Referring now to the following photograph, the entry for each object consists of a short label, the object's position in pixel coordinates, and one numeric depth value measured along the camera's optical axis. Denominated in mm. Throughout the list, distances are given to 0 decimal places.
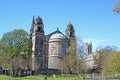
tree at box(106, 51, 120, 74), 45619
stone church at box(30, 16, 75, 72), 76700
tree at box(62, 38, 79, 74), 51849
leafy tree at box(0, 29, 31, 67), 56540
